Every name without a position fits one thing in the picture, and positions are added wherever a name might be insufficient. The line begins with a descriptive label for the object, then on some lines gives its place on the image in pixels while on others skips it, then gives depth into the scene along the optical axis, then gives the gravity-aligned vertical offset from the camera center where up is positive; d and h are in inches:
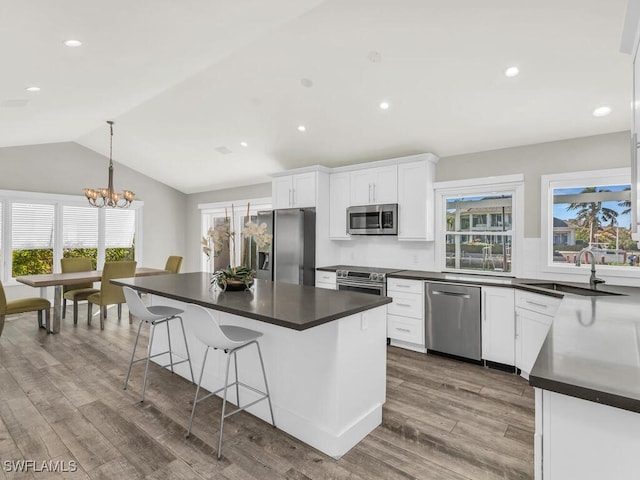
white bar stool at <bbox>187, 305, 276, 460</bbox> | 84.7 -23.6
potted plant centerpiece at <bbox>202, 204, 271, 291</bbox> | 114.6 -8.8
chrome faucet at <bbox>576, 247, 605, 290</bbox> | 125.8 -10.7
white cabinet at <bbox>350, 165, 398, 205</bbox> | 179.8 +32.4
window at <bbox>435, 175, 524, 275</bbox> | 158.9 +10.9
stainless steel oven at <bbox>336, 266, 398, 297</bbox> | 169.0 -17.5
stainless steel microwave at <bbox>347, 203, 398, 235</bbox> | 177.8 +13.8
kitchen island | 84.5 -30.6
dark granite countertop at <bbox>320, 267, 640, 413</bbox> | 37.2 -15.0
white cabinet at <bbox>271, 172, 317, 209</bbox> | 201.0 +33.0
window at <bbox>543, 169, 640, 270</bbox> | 136.3 +12.3
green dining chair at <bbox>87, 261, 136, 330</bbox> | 196.5 -26.6
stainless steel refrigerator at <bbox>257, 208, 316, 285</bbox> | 195.8 -0.3
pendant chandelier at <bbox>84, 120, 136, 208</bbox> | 202.1 +28.4
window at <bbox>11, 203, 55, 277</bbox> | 242.1 +2.7
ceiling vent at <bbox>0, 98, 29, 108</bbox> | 144.4 +59.4
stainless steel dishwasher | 143.7 -31.5
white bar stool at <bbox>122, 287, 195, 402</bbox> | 112.4 -23.5
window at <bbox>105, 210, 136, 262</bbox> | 288.5 +7.0
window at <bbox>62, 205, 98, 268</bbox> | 264.8 +8.2
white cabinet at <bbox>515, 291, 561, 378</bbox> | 121.8 -28.0
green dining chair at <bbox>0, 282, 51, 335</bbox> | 165.1 -32.8
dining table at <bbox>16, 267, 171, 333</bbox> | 182.7 -21.3
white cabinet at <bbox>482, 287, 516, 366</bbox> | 136.0 -31.6
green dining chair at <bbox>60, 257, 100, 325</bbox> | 210.1 -30.2
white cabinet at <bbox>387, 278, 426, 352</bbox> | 158.1 -32.0
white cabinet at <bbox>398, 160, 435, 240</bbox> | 170.7 +22.9
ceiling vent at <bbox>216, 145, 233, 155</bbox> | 225.5 +62.2
